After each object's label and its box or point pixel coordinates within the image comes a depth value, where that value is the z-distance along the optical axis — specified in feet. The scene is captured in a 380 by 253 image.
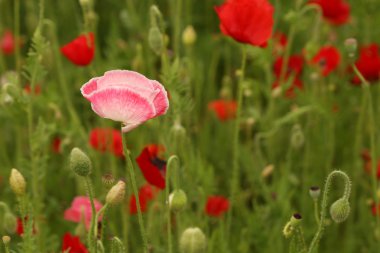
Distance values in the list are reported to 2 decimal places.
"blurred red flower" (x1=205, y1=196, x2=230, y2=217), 4.46
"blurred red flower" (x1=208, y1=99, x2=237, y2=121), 5.09
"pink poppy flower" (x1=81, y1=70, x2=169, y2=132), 3.46
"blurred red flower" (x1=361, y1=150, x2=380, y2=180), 4.83
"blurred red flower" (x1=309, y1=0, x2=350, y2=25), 5.10
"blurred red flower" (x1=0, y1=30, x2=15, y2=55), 5.99
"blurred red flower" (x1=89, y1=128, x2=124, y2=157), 4.60
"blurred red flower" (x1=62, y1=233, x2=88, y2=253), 3.81
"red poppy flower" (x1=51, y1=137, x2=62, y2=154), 5.12
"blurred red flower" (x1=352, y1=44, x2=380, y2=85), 4.81
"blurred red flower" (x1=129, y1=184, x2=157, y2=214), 4.19
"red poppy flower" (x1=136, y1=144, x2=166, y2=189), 3.86
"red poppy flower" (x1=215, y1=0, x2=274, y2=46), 4.10
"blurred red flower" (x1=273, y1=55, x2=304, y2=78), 5.21
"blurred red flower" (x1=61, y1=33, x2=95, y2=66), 4.29
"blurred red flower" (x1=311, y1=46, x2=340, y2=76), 4.96
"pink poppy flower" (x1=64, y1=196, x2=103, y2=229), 4.10
